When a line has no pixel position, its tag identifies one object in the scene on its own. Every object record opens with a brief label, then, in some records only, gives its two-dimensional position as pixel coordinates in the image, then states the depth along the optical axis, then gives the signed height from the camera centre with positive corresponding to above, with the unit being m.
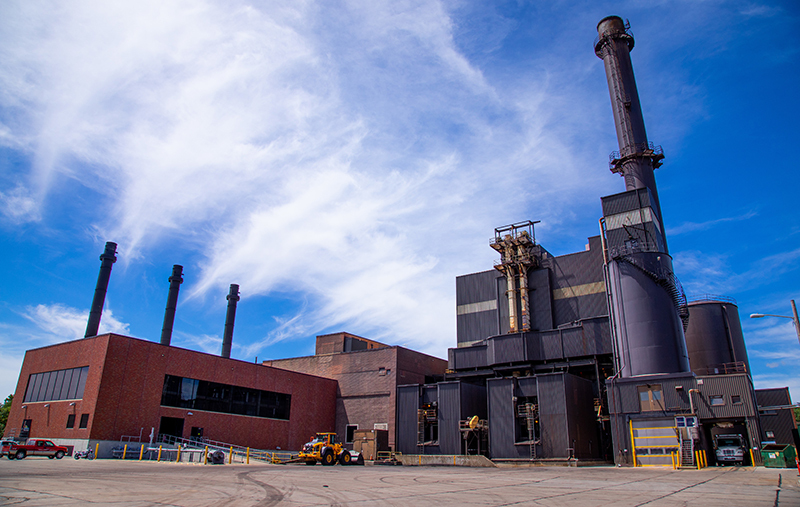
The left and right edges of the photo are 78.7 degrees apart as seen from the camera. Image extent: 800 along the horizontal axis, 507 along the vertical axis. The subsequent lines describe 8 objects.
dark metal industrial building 36.28 +6.71
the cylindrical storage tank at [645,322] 39.22 +8.05
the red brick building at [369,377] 53.81 +4.73
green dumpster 26.22 -1.60
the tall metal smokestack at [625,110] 49.72 +31.62
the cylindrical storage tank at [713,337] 52.31 +9.15
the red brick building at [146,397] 36.97 +1.76
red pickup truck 30.05 -2.02
